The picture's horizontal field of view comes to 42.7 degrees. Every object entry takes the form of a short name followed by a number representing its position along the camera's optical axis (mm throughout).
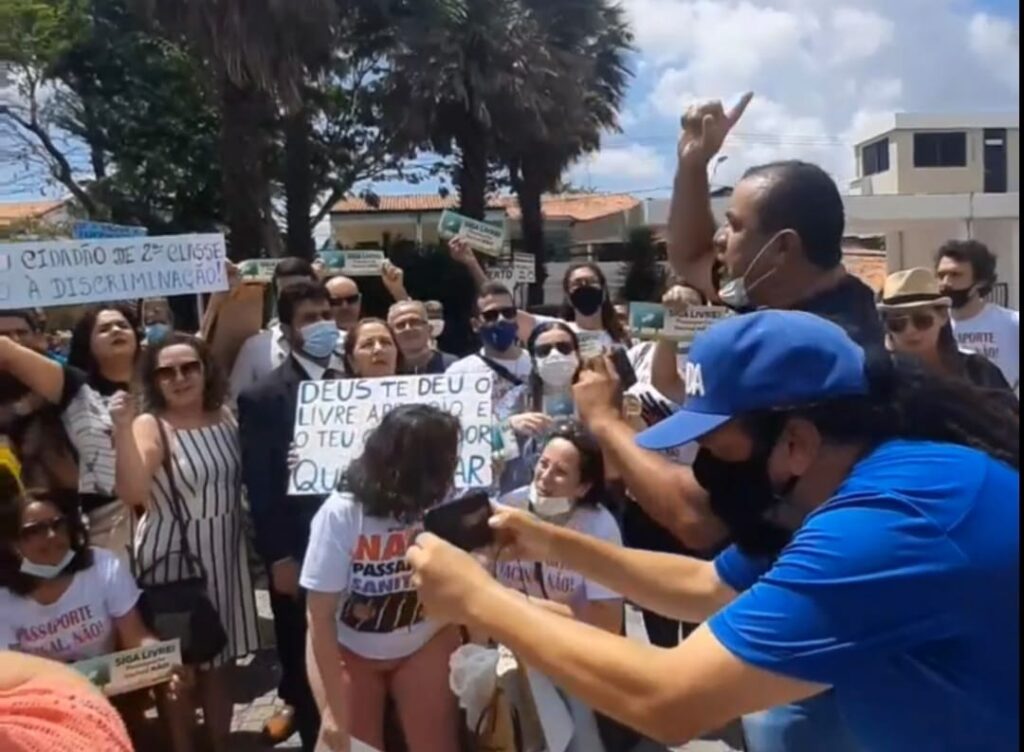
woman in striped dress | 4512
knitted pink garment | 1232
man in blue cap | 1666
